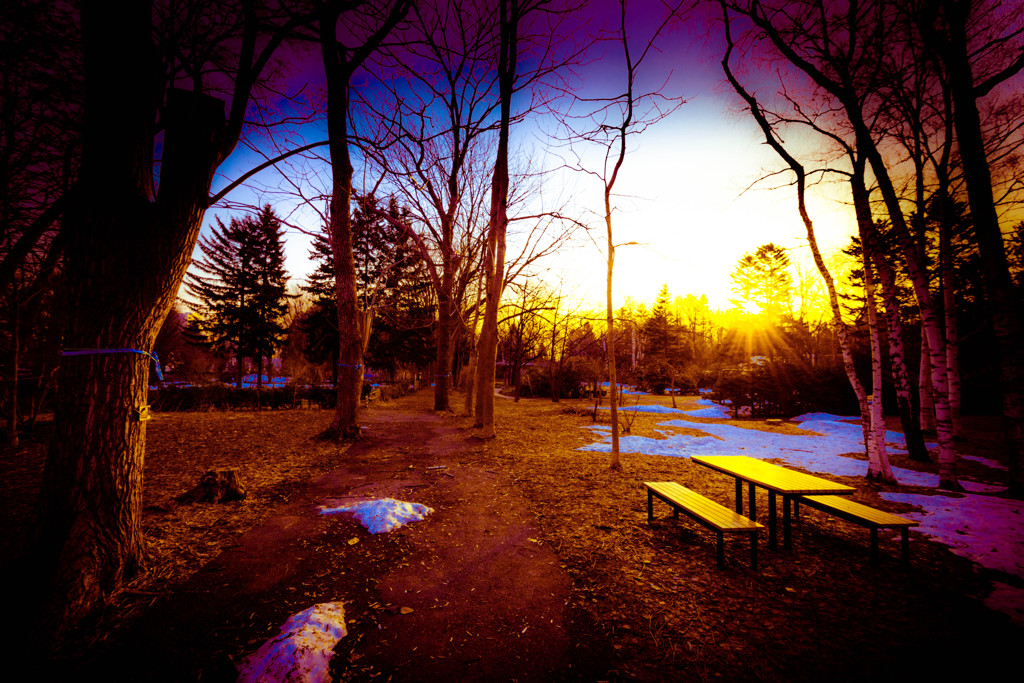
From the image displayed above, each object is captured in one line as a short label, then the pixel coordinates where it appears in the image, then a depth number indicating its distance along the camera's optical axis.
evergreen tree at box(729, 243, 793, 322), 30.94
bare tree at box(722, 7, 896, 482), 5.64
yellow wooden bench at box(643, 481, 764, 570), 3.13
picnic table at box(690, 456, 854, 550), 3.31
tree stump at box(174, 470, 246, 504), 4.29
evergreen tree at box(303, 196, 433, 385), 22.17
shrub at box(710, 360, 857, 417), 14.51
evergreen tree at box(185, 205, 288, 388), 24.91
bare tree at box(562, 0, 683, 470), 6.42
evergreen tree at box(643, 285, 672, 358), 38.41
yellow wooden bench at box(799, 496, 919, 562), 3.07
